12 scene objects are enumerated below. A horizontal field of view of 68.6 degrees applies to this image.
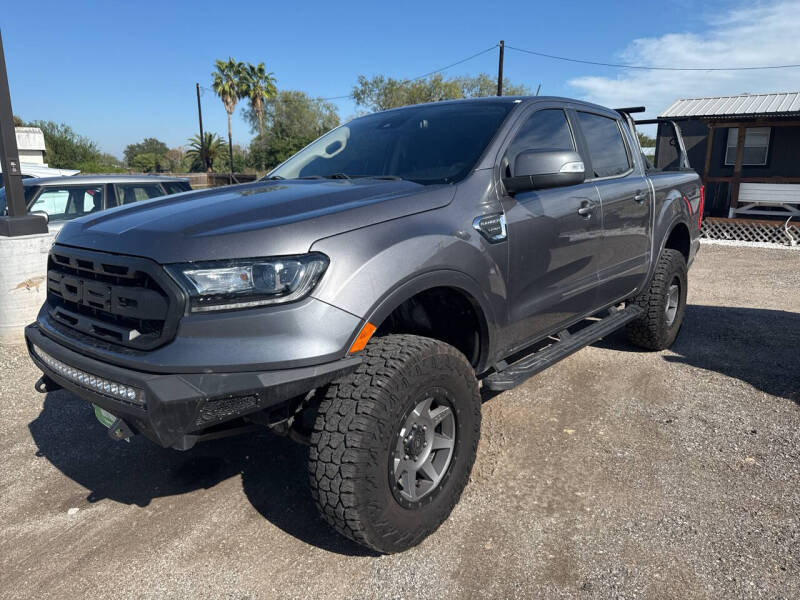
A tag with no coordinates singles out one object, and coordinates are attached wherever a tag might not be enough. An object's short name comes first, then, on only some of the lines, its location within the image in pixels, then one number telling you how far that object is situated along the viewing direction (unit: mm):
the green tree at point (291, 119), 54250
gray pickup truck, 2016
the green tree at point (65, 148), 40781
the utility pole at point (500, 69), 22223
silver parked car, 7012
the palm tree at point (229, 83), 49188
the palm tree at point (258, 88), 50406
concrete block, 5539
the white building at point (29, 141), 27812
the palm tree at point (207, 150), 51662
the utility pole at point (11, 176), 5707
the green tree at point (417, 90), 43625
